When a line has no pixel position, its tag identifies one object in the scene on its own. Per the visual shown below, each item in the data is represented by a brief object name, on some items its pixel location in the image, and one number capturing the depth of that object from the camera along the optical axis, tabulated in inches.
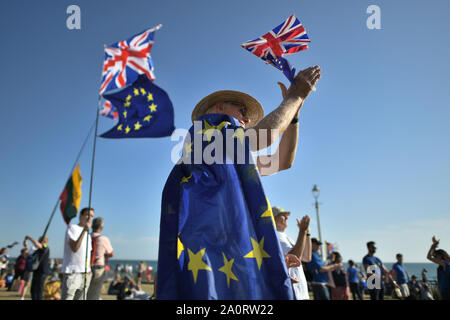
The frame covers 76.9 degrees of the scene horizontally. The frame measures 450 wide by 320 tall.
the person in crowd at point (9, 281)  589.8
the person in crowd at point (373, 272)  342.0
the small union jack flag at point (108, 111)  412.2
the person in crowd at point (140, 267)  762.2
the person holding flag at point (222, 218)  50.1
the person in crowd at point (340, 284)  335.0
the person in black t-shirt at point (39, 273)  298.8
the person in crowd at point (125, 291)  442.8
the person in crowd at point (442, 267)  275.1
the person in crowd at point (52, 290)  307.2
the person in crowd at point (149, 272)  1120.0
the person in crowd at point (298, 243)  109.3
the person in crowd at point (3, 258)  533.6
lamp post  912.3
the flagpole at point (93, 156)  208.0
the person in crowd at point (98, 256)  239.9
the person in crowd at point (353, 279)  414.3
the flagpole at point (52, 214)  266.1
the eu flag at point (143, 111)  268.5
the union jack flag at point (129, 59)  312.8
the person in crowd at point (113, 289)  493.5
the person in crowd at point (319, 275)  279.9
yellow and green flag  243.3
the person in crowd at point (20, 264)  476.1
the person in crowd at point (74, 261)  206.8
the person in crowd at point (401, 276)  408.2
